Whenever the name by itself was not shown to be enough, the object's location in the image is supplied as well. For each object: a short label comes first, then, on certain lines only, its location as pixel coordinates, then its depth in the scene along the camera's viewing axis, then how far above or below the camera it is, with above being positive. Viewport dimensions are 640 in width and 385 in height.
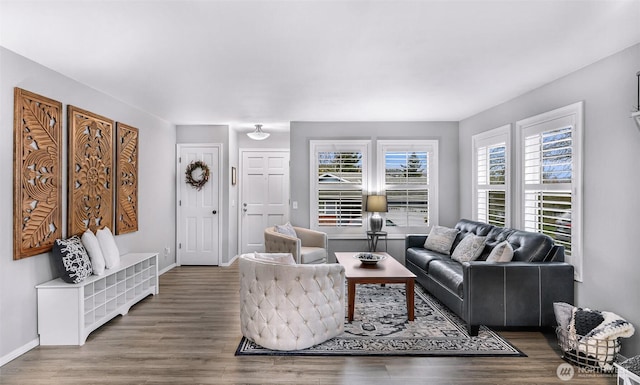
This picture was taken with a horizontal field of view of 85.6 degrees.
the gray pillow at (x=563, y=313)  2.77 -0.98
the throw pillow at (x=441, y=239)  4.63 -0.64
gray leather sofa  3.09 -0.89
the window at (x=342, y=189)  5.68 +0.06
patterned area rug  2.84 -1.30
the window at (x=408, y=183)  5.70 +0.16
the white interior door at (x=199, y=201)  5.97 -0.15
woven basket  2.54 -1.19
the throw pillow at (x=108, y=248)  3.63 -0.60
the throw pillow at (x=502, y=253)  3.33 -0.59
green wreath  5.90 +0.29
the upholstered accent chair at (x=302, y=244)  4.65 -0.75
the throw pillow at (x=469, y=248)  3.98 -0.66
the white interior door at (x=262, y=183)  6.84 +0.18
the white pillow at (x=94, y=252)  3.37 -0.59
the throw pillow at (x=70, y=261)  3.05 -0.62
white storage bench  3.00 -1.06
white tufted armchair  2.76 -0.89
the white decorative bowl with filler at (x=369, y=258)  3.92 -0.76
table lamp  5.30 -0.22
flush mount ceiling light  5.73 +0.96
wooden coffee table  3.43 -0.85
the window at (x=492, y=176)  4.36 +0.23
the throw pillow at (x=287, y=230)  5.01 -0.56
